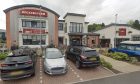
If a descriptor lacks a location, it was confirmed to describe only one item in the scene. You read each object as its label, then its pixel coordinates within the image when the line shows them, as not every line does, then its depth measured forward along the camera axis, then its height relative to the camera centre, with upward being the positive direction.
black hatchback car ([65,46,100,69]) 5.18 -1.30
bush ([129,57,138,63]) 6.74 -1.91
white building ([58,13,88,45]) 13.56 +2.93
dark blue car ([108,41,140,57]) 7.20 -0.78
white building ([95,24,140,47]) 16.59 +1.88
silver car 4.48 -1.55
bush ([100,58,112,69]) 5.64 -2.03
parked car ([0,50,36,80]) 3.79 -1.52
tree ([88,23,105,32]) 36.34 +8.64
